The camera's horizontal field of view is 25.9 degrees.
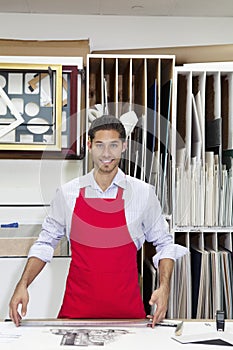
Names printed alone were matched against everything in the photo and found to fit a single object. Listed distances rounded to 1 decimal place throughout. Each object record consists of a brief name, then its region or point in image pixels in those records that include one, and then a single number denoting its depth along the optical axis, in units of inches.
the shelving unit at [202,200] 99.0
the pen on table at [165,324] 63.6
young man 74.1
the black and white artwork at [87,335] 56.2
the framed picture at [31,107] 102.9
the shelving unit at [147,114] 99.6
